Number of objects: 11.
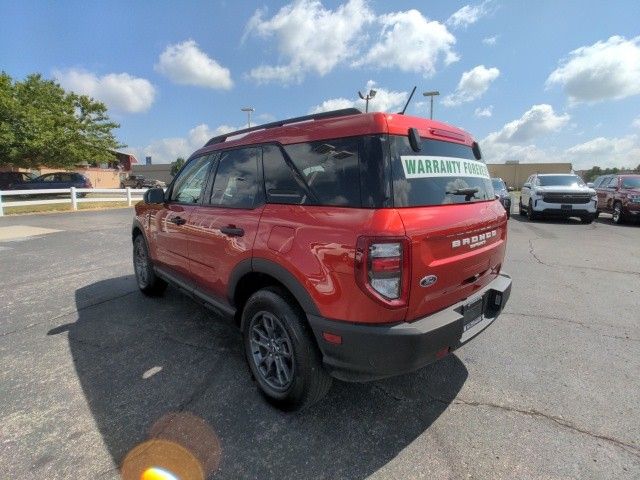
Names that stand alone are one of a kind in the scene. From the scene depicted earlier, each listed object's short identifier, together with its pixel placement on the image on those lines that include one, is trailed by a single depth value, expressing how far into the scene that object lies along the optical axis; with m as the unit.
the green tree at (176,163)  69.75
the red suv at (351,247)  2.04
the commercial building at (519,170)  58.66
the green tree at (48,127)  21.33
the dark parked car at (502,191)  13.97
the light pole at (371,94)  14.14
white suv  12.58
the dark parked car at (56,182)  21.00
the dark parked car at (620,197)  12.55
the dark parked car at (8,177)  26.64
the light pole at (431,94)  24.02
